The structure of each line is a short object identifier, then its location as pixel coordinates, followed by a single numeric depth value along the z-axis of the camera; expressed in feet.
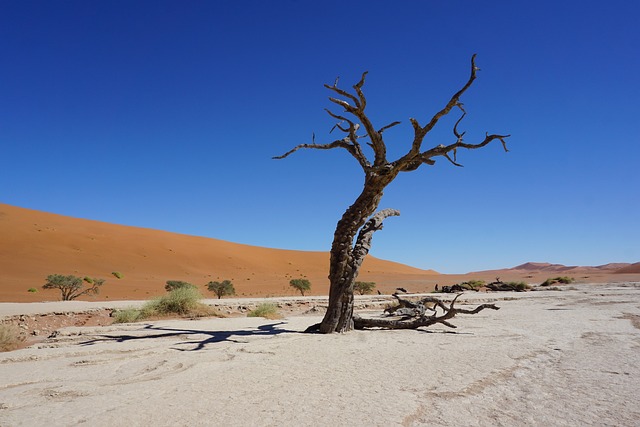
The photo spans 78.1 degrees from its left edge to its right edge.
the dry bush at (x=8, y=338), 22.74
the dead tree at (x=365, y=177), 24.48
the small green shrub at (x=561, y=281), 103.76
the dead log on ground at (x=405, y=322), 26.66
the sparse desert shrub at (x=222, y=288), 86.79
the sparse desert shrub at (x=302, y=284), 99.76
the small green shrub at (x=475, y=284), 96.52
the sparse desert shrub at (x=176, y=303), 40.07
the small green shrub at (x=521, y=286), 85.13
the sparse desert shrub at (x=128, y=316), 35.91
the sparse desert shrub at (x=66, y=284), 68.95
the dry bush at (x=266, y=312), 39.01
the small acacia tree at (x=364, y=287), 92.60
